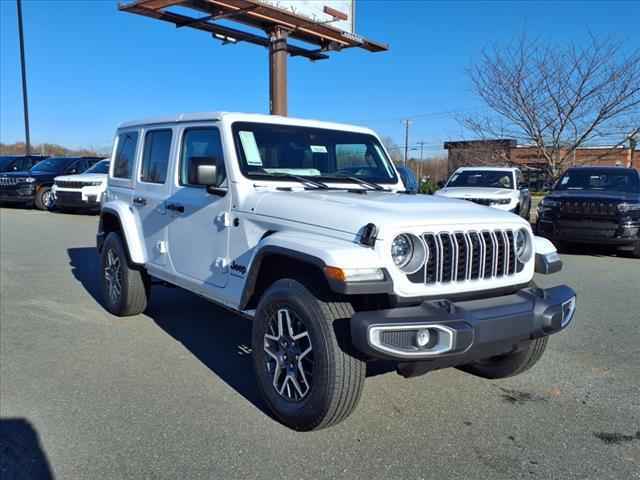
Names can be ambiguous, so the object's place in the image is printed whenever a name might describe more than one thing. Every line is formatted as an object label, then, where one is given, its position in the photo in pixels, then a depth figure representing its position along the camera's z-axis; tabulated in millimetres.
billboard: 14695
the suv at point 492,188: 12586
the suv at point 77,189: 15528
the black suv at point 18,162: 20484
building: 16203
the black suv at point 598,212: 9438
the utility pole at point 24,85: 25672
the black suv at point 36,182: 17672
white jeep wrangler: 2953
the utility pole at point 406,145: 56862
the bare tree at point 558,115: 14305
